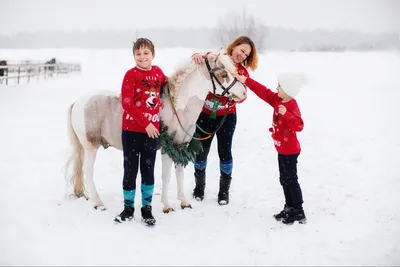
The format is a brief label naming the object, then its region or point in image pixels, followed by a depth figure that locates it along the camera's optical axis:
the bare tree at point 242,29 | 36.09
